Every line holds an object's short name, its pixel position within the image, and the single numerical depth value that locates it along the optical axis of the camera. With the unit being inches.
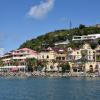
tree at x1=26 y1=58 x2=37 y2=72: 3465.2
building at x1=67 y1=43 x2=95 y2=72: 3326.1
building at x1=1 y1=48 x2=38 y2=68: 3618.1
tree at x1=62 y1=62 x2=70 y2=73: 3326.4
